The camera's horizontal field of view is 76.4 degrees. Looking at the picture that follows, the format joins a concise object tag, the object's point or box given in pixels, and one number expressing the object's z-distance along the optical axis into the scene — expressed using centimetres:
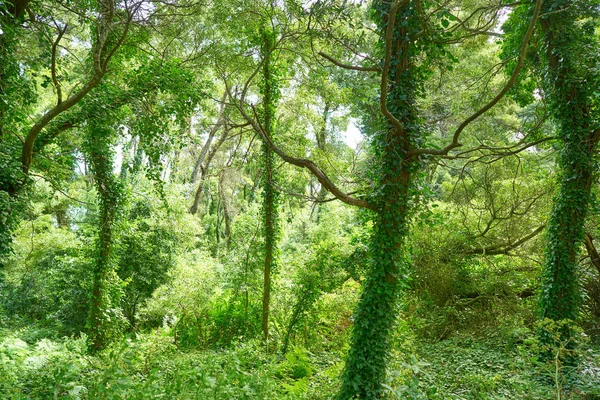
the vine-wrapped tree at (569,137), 553
